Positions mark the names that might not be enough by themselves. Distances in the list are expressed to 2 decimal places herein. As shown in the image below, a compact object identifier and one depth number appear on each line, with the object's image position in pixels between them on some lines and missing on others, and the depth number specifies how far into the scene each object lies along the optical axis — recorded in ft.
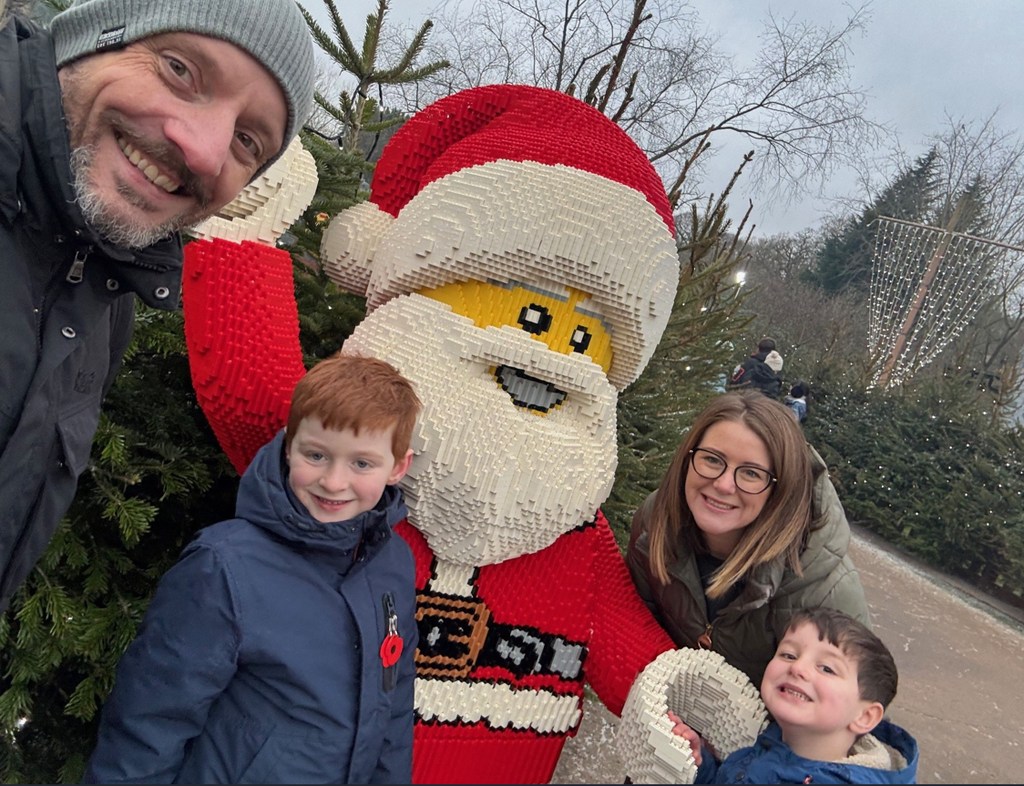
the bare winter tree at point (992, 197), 39.63
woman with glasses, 5.10
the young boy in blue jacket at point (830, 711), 4.15
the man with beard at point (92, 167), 3.14
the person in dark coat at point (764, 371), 27.96
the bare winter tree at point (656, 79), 21.81
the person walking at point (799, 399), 31.91
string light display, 34.71
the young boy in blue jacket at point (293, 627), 3.56
